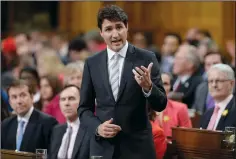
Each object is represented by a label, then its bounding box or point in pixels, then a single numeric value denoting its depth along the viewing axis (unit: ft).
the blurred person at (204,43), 69.16
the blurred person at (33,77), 57.08
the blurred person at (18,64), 70.93
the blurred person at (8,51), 77.69
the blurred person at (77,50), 73.69
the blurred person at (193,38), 74.91
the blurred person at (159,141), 38.91
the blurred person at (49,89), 57.24
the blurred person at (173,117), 45.98
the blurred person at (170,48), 72.46
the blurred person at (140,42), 82.57
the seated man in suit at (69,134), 42.64
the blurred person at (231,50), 69.48
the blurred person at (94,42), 76.34
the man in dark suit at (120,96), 32.35
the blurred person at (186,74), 57.75
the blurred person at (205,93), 53.87
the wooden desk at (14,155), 35.24
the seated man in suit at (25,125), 46.09
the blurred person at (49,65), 65.62
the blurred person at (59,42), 96.00
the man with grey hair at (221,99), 42.82
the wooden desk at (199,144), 37.20
